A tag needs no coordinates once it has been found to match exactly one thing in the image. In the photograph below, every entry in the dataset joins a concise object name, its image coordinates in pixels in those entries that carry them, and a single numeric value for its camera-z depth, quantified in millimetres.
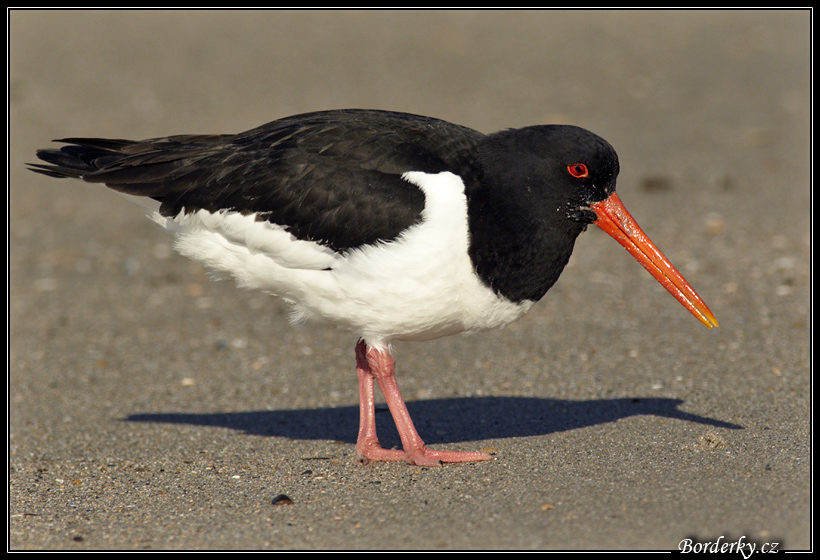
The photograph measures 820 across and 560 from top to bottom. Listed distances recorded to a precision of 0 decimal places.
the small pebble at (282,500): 9273
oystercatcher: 9422
